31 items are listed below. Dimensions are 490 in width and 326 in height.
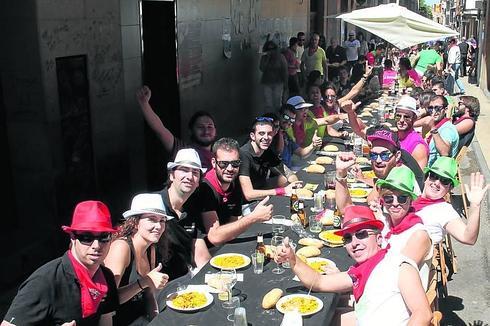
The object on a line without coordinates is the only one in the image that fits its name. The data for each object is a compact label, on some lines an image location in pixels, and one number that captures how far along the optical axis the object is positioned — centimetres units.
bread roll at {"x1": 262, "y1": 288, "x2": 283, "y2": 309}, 396
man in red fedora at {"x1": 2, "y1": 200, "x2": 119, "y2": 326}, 334
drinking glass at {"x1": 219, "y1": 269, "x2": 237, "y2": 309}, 400
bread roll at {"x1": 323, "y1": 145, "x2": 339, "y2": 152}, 872
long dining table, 384
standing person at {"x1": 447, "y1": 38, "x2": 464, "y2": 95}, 2230
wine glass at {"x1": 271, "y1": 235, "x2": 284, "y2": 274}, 458
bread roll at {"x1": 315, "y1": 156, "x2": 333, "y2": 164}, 797
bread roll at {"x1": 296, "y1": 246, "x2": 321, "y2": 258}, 484
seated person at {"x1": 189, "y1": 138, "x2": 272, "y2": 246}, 511
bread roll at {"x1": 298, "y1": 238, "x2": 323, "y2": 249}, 507
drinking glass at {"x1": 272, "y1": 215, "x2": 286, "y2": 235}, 528
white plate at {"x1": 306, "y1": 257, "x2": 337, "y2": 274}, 468
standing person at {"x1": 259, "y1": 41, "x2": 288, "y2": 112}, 1406
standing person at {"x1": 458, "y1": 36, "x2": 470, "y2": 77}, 2666
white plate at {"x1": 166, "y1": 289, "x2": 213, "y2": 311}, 393
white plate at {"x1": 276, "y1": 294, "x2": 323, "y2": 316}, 389
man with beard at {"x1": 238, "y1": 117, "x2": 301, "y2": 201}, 650
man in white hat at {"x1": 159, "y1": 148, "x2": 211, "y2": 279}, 476
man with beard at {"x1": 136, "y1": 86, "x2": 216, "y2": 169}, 666
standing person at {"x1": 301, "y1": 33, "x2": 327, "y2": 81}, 1614
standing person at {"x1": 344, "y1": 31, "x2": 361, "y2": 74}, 2114
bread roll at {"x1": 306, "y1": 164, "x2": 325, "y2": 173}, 748
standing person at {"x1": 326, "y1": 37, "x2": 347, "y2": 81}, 1888
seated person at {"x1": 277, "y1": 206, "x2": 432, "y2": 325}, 345
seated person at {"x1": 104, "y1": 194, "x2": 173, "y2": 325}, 408
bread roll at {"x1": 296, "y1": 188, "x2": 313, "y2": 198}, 641
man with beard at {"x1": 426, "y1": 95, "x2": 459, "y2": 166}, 757
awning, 1095
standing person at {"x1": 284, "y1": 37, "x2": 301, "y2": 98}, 1566
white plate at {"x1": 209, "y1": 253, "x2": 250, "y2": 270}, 461
